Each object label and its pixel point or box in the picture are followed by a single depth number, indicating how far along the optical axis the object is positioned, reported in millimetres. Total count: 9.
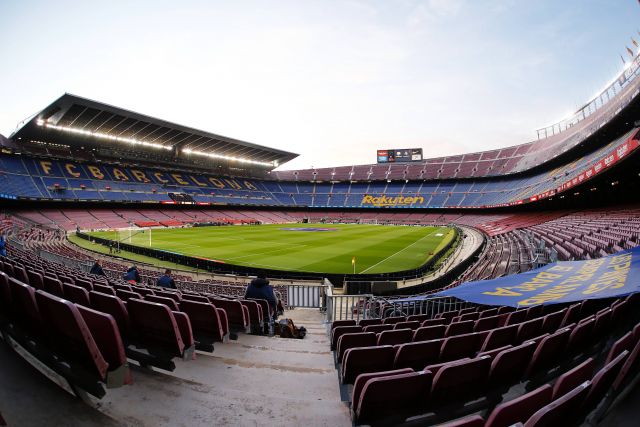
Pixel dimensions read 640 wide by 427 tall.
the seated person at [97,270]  11208
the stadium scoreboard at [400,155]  93875
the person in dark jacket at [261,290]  7395
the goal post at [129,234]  33188
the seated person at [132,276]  10550
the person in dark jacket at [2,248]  11375
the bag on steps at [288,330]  6855
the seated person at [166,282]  8945
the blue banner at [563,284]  4953
